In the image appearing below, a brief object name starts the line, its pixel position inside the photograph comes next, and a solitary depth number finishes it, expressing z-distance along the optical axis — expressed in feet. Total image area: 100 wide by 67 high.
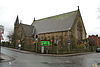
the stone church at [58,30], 71.39
